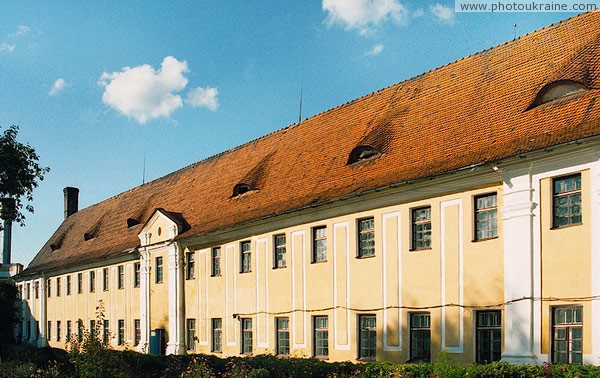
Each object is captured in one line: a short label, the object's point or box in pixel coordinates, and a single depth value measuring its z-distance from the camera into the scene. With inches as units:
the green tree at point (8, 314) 2041.1
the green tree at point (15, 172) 1018.7
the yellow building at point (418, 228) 654.5
